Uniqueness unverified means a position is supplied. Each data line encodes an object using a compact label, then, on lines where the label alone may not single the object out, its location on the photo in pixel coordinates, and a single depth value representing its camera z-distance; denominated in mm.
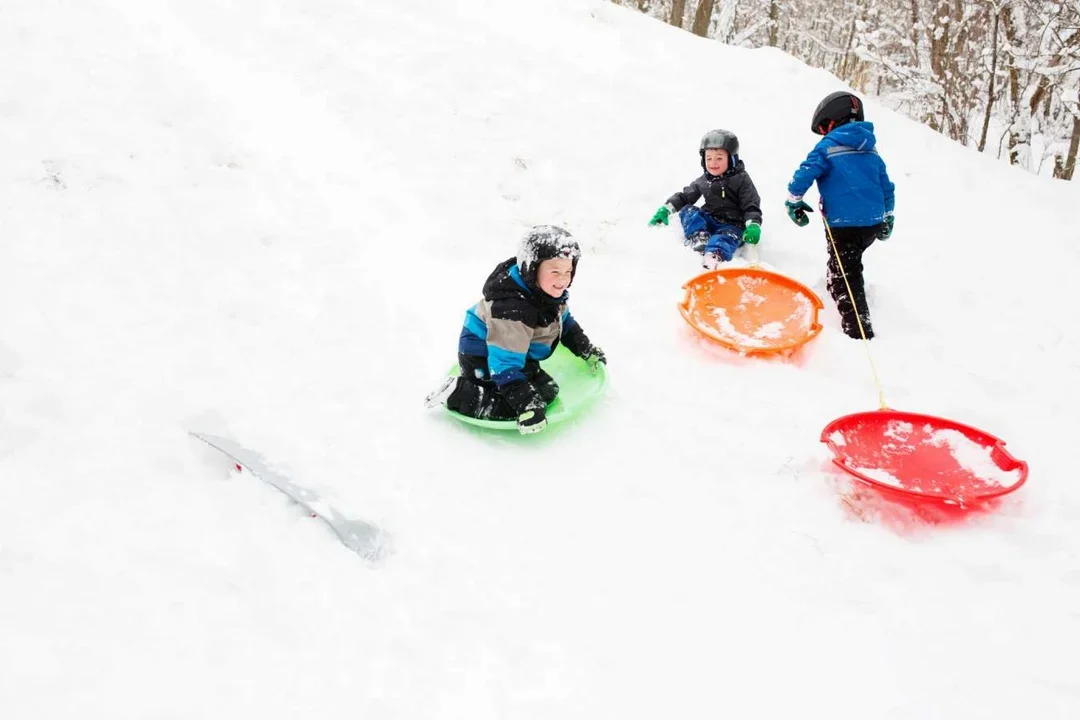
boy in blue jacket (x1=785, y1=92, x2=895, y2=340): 3996
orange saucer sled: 3668
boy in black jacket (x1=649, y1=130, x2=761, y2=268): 4734
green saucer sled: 2797
